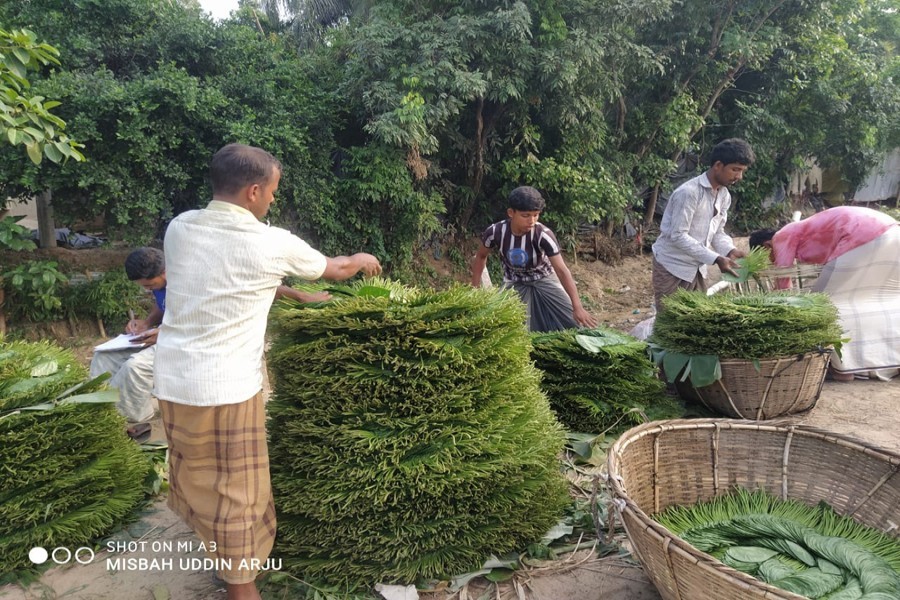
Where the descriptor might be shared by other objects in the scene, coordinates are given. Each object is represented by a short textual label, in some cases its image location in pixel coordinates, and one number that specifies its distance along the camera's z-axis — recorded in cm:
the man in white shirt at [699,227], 388
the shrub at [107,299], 595
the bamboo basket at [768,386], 309
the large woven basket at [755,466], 215
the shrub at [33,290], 555
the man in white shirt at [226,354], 189
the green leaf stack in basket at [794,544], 177
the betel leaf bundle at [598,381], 315
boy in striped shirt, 377
